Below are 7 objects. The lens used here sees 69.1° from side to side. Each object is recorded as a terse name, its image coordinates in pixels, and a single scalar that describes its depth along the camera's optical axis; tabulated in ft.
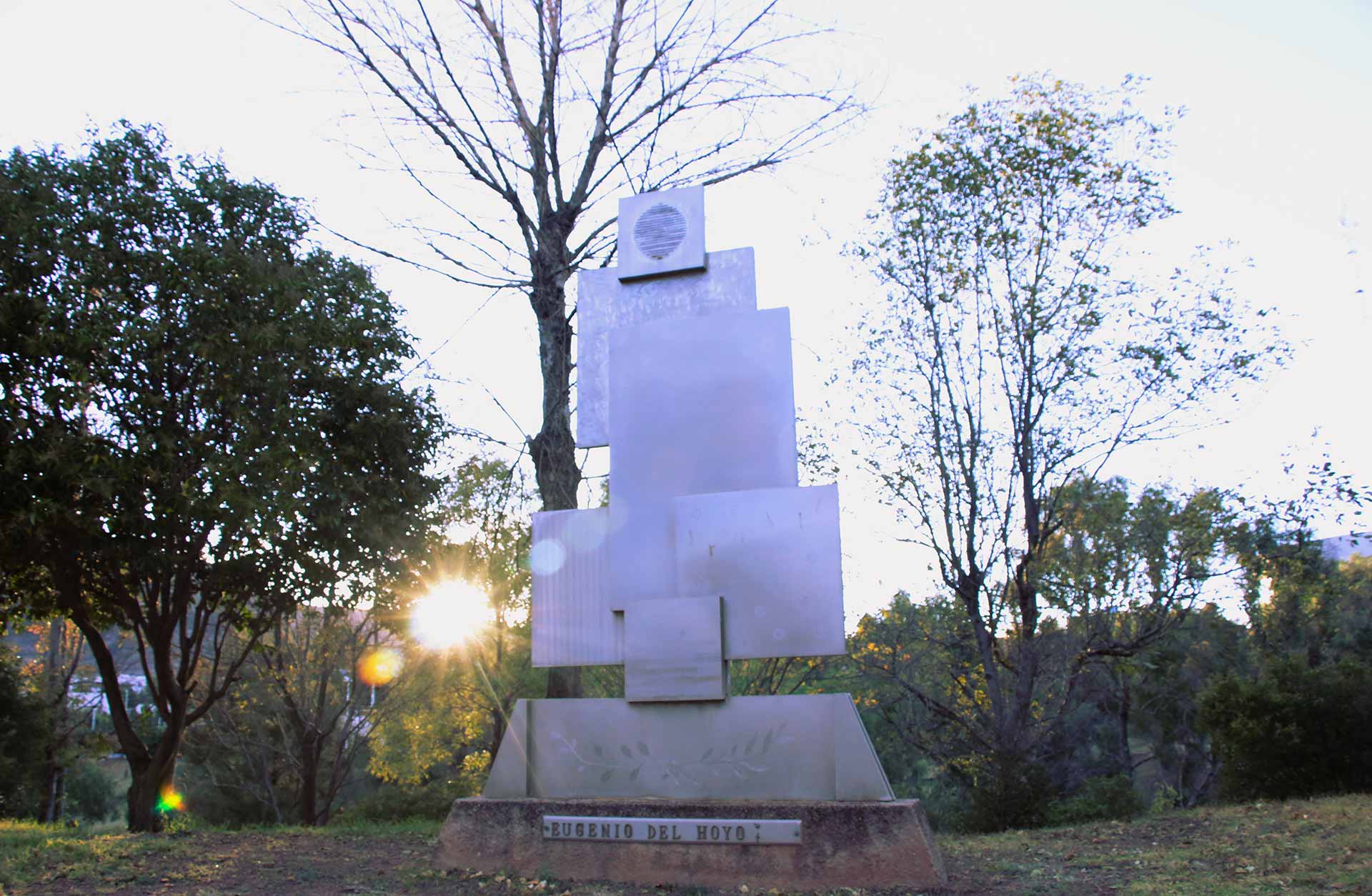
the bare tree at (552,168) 41.24
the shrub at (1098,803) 46.65
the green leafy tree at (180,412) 33.04
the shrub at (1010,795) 47.78
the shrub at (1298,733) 40.75
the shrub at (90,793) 100.32
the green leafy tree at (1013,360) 49.70
